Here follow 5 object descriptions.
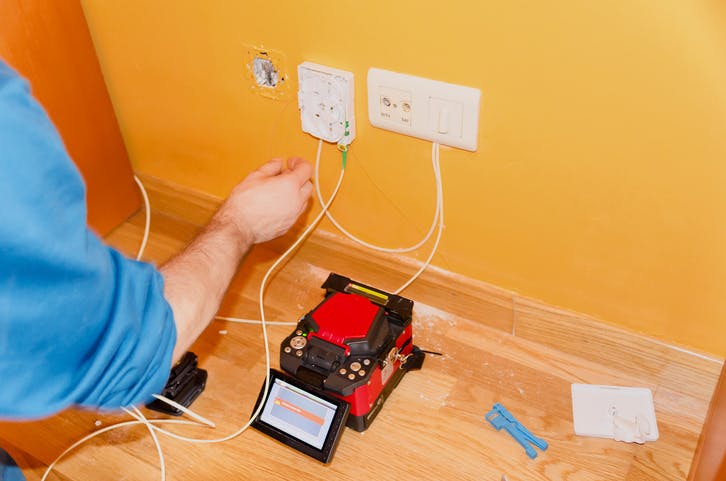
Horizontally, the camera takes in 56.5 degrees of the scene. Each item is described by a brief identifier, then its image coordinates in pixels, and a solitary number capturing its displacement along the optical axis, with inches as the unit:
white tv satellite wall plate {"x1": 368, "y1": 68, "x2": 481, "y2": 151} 33.8
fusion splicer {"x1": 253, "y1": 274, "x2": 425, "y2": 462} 32.8
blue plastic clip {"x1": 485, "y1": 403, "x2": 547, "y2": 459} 33.5
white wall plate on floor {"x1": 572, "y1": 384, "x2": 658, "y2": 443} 33.9
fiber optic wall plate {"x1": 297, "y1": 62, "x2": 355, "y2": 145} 36.9
